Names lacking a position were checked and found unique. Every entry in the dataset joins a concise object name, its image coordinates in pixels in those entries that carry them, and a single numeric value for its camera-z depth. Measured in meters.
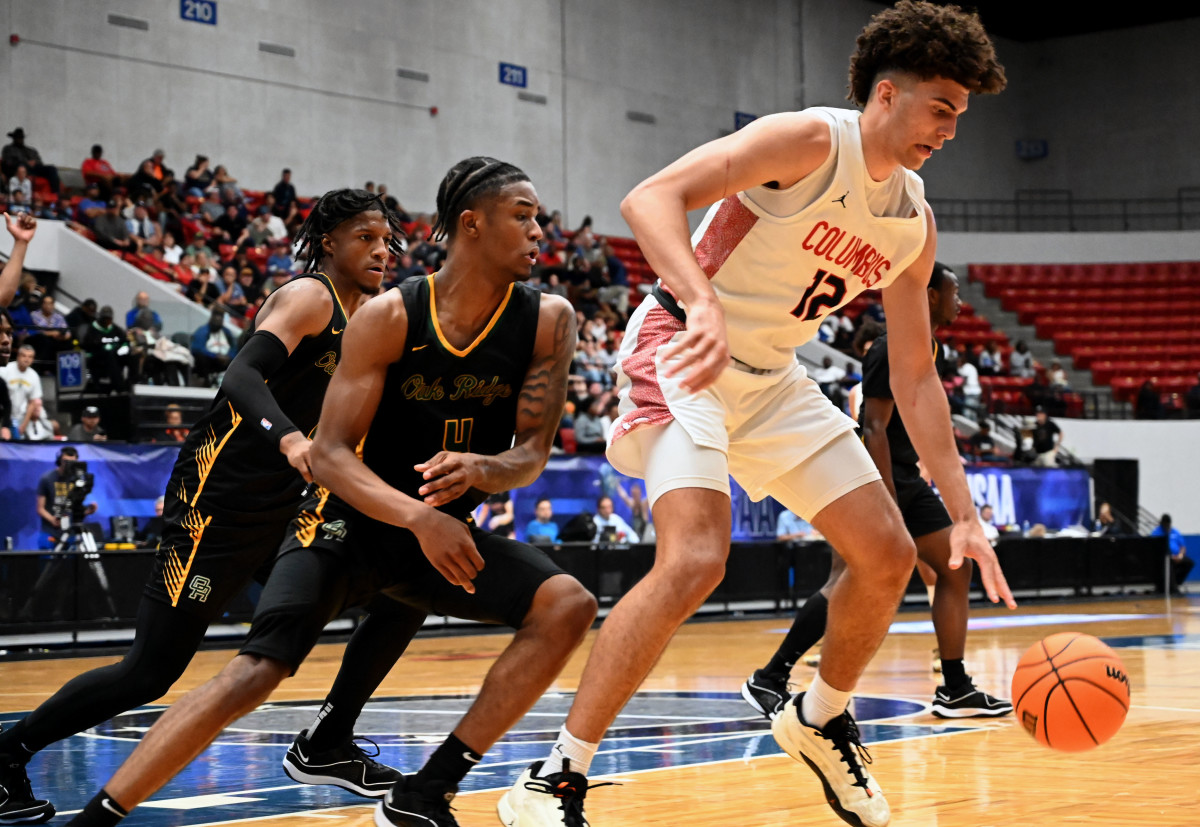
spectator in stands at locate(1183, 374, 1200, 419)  26.64
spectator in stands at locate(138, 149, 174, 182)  21.00
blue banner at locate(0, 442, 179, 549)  12.34
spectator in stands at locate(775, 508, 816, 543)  17.02
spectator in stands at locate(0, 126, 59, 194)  19.33
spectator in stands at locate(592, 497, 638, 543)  15.64
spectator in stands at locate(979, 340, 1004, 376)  27.84
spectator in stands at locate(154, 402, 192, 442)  14.12
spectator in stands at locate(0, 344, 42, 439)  14.24
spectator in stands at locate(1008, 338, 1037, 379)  28.48
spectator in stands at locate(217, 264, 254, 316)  18.44
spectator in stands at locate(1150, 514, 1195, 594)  21.33
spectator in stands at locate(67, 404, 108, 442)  14.03
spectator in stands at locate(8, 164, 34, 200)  18.91
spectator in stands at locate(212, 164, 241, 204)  21.86
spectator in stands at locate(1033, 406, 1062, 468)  22.27
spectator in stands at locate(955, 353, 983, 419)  24.72
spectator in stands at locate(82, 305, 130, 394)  15.04
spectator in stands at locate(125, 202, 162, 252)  19.80
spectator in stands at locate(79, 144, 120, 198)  20.78
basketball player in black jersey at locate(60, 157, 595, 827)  3.89
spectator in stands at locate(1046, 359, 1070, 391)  27.58
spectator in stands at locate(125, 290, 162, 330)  16.64
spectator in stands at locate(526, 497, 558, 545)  15.06
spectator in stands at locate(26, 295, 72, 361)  16.22
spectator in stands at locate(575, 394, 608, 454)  16.70
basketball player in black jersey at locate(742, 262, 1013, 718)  6.88
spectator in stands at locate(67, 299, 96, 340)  16.06
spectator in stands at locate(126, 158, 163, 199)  20.64
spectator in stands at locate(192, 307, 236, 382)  16.44
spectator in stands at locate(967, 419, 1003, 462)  22.06
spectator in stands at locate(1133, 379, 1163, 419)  26.81
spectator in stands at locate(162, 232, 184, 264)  19.80
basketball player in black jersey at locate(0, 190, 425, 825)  4.46
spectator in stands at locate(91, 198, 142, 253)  19.47
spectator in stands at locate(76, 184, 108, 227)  19.97
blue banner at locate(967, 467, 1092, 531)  19.77
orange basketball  4.35
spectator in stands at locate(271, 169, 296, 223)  22.64
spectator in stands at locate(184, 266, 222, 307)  18.48
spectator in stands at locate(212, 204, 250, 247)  21.02
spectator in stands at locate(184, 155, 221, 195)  21.69
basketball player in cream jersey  3.70
